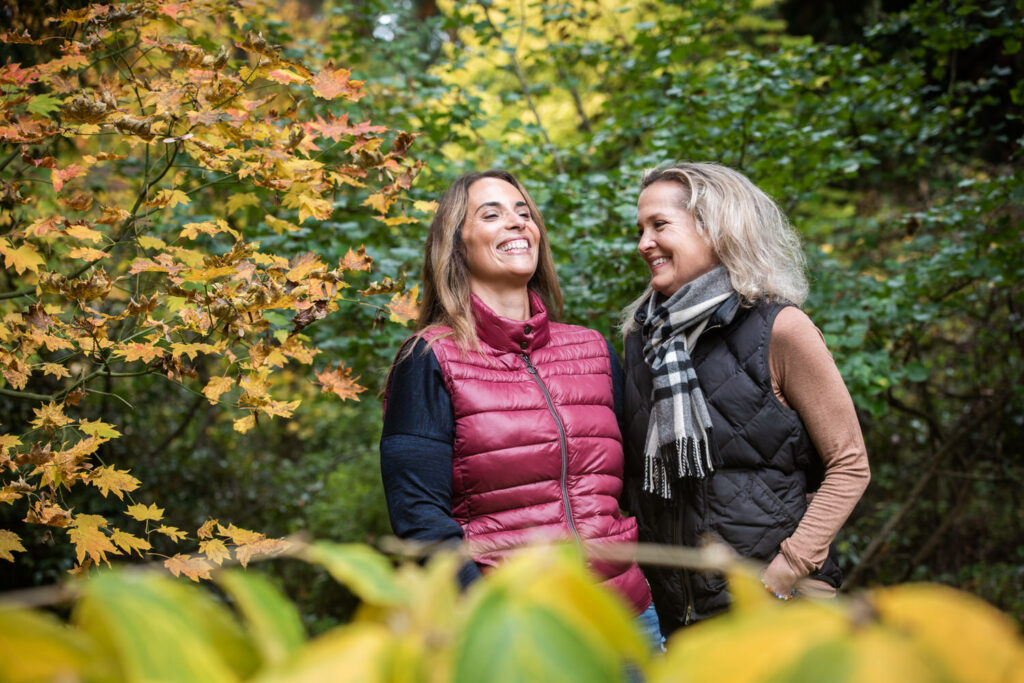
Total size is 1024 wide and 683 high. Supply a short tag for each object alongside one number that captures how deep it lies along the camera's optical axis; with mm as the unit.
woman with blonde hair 1804
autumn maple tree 1848
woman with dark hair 1774
